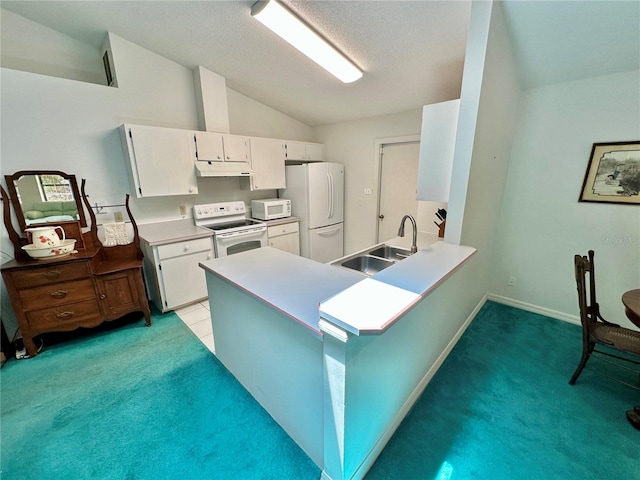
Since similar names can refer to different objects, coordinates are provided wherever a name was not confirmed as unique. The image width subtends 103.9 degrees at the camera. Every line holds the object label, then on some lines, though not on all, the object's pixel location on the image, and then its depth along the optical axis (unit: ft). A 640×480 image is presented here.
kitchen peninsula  3.34
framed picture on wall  6.83
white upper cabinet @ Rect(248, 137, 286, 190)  11.24
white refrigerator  12.14
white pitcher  6.89
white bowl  6.90
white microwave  11.72
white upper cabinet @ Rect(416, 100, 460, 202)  6.22
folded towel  8.40
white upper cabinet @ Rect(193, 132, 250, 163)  9.62
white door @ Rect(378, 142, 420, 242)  11.26
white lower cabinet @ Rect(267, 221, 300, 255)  11.77
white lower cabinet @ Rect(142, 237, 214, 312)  8.60
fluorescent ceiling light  6.17
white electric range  9.88
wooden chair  5.31
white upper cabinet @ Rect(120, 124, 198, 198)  8.30
